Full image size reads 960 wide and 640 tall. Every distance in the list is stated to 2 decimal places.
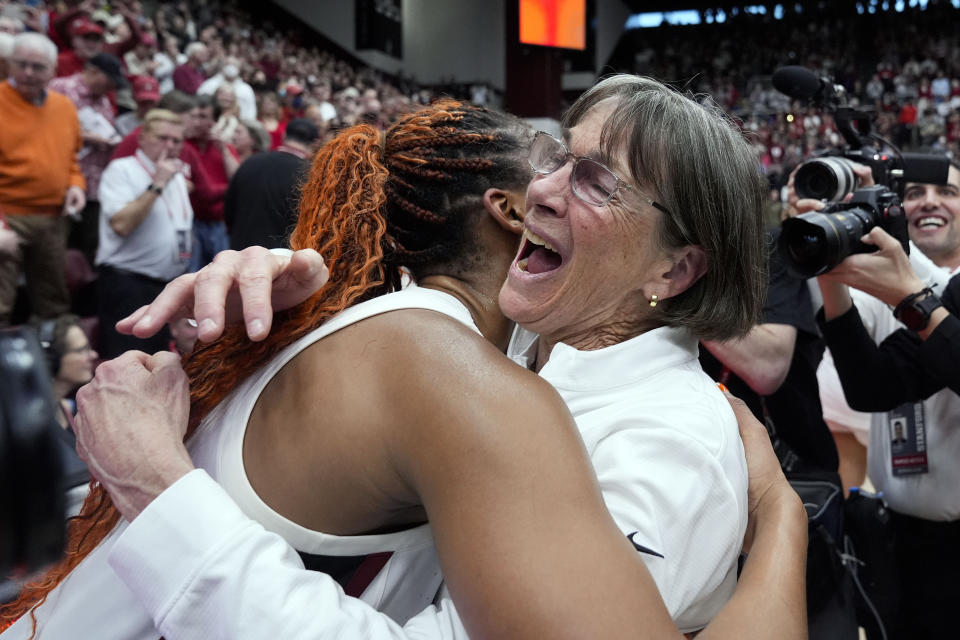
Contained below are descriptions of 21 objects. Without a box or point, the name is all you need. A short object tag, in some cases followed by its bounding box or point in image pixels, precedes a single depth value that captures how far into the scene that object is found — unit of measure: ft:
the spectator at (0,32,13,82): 14.30
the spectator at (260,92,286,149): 22.26
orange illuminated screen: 37.65
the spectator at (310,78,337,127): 26.99
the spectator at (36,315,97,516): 9.12
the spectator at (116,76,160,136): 15.97
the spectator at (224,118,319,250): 12.98
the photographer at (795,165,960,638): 6.28
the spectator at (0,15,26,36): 15.42
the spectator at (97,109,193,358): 13.32
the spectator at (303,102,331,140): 20.85
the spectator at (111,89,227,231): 14.99
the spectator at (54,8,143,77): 17.71
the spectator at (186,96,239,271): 16.02
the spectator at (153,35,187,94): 23.41
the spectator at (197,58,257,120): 22.36
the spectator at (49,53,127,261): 15.53
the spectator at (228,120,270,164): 18.21
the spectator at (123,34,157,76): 21.39
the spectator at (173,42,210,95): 23.80
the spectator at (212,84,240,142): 18.69
